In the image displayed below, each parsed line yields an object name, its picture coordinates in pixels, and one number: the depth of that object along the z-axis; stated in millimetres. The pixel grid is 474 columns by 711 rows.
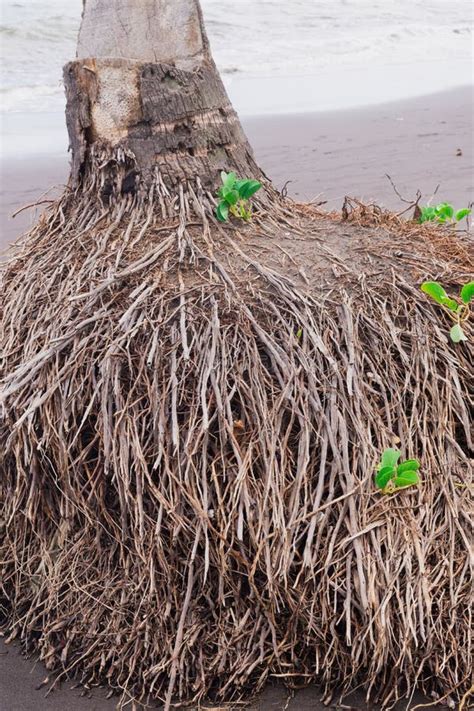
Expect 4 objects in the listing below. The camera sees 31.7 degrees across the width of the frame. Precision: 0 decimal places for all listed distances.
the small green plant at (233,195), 2793
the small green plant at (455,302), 2545
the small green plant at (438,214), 3402
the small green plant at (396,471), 2221
